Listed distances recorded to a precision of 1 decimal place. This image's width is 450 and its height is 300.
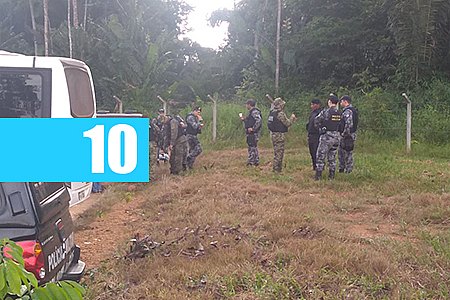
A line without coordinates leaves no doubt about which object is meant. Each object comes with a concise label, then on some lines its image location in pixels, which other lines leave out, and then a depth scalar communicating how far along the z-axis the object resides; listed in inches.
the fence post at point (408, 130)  488.4
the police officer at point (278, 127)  389.1
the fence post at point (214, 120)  614.2
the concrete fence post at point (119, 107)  573.8
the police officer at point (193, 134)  424.5
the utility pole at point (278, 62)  809.5
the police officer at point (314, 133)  377.4
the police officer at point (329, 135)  342.0
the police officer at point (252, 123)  430.9
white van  222.8
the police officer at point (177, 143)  401.4
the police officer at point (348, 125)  359.3
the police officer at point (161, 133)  442.0
